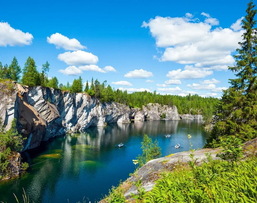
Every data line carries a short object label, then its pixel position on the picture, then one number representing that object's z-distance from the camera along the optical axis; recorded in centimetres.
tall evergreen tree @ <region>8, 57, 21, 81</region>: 7609
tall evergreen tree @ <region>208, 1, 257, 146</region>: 2220
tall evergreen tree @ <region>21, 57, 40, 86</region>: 6786
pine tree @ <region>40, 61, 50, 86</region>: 8494
